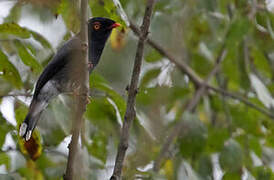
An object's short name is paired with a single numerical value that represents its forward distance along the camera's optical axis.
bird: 8.11
